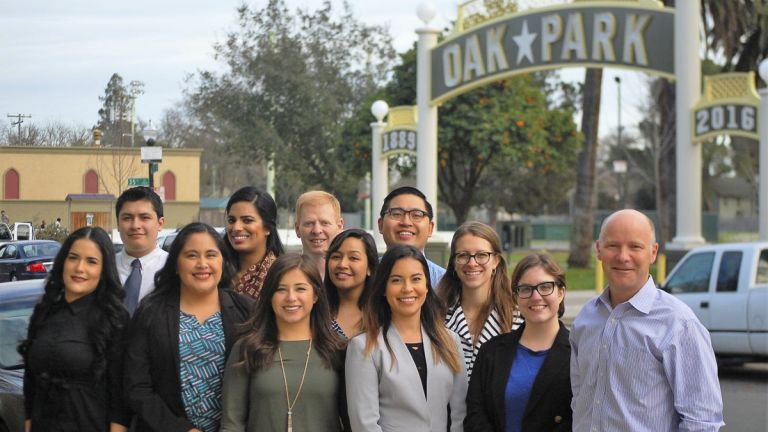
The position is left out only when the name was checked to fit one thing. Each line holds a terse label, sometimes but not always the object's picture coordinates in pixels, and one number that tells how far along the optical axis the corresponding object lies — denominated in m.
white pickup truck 12.10
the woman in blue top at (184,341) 4.57
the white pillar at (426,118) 20.36
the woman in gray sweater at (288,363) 4.48
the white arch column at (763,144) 16.16
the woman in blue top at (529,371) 4.54
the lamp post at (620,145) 44.28
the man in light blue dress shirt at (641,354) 3.71
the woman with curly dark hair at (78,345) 4.61
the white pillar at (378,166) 21.28
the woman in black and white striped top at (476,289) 5.11
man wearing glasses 5.65
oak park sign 17.67
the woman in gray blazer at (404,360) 4.54
